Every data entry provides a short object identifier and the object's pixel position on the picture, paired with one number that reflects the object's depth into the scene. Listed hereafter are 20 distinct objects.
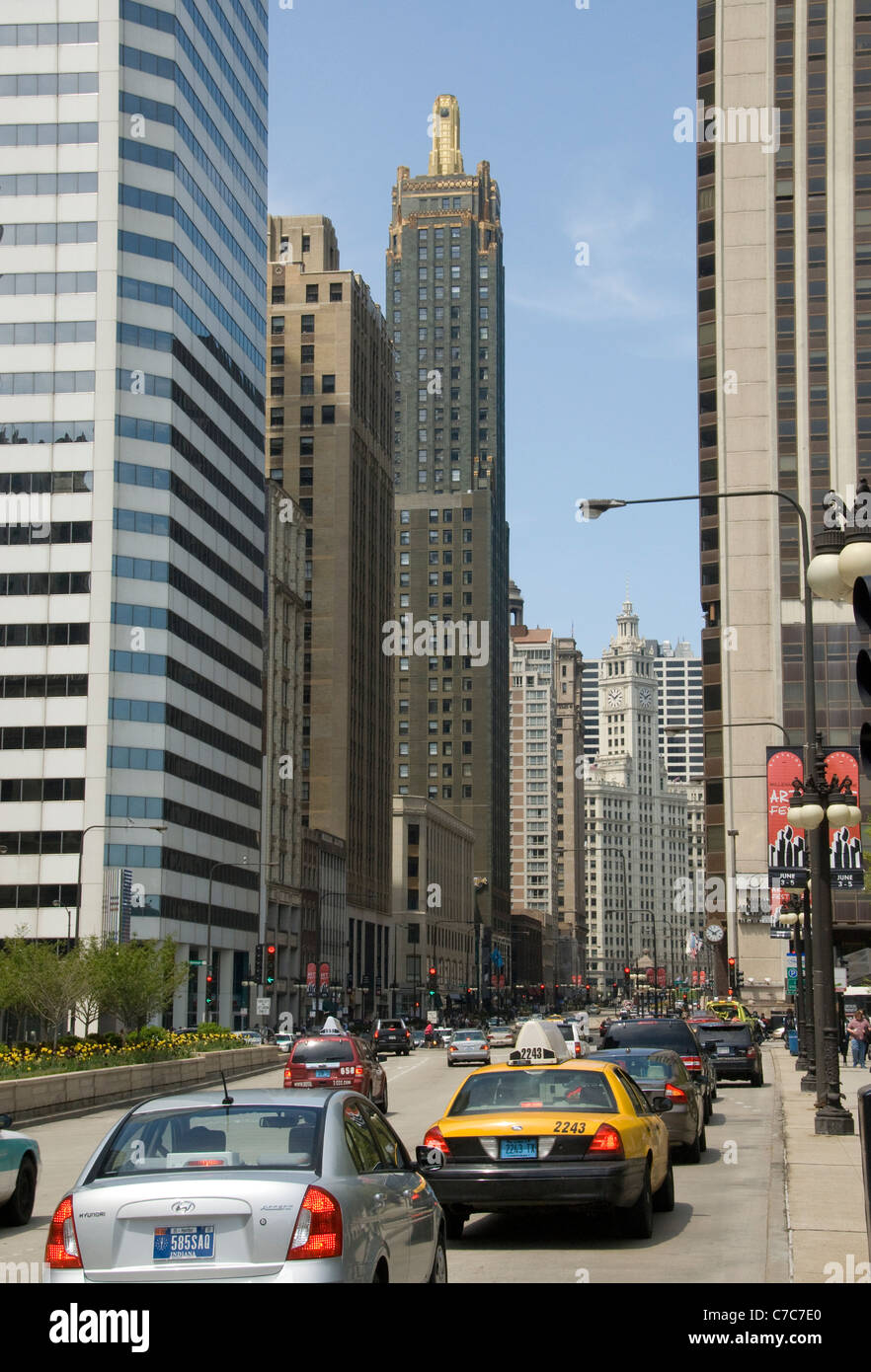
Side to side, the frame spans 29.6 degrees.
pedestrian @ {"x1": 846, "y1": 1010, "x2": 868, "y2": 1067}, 48.44
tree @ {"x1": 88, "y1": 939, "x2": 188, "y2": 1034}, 48.47
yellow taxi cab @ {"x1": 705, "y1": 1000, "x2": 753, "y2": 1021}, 56.77
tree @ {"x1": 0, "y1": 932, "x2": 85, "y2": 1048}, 45.56
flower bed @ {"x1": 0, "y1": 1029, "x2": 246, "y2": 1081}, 33.25
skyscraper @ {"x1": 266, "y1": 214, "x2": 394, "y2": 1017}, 131.12
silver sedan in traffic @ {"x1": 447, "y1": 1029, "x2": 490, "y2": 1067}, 55.91
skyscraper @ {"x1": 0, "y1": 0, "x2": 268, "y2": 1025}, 82.81
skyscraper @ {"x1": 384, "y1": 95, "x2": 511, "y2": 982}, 187.38
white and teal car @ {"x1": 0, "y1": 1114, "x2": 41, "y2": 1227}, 15.55
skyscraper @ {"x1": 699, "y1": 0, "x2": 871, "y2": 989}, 98.75
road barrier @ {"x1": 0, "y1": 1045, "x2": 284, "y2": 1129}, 29.09
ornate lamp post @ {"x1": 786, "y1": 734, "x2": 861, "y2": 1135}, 24.03
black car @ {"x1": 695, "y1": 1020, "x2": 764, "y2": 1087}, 38.66
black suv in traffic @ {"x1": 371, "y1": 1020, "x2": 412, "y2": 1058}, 66.75
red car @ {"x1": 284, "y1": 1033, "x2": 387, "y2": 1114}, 30.89
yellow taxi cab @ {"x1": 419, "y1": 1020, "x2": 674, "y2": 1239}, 13.31
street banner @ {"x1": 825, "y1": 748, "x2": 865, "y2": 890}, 34.00
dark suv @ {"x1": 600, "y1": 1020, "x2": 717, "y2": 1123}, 27.23
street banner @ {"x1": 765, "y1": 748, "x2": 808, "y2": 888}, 34.78
